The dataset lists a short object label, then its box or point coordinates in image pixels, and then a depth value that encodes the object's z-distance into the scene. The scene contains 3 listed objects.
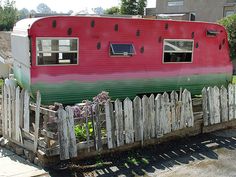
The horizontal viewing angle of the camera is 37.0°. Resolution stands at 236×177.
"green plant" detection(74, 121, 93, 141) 7.38
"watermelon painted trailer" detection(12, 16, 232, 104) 10.04
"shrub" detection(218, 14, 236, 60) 24.73
